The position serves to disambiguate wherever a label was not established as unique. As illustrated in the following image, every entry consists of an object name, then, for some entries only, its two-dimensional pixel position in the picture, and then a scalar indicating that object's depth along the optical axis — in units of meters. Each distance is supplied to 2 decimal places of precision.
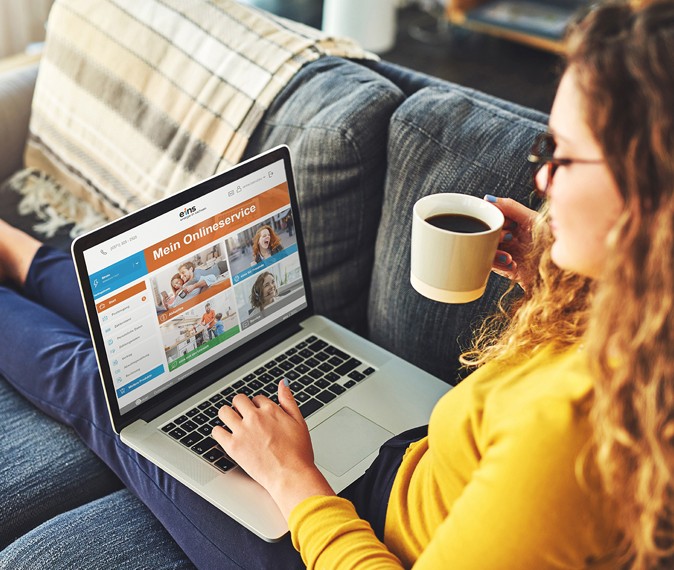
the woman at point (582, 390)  0.64
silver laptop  1.07
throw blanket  1.61
